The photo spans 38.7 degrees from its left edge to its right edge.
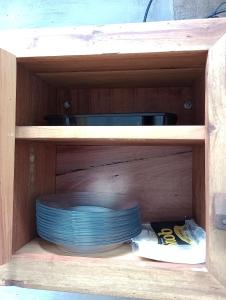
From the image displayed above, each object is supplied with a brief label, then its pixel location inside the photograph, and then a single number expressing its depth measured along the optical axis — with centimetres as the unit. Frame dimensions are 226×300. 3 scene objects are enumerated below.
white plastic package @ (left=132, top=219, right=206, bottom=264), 52
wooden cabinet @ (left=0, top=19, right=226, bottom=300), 49
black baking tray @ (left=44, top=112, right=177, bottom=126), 59
